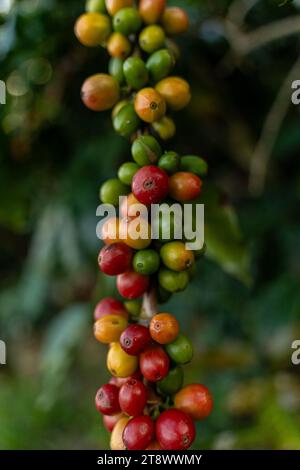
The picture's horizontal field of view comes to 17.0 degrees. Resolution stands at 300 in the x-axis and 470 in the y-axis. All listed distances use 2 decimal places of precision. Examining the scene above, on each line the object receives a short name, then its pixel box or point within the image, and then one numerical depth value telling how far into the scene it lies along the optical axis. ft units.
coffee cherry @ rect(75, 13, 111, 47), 1.51
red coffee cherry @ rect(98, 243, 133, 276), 1.32
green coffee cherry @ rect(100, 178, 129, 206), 1.40
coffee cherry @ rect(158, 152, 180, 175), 1.37
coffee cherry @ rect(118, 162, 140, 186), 1.38
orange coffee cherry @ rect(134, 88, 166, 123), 1.37
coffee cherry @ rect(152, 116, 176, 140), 1.45
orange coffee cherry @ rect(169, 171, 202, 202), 1.37
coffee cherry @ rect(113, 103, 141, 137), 1.41
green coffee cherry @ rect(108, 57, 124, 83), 1.48
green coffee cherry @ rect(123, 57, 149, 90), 1.41
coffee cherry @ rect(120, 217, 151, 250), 1.33
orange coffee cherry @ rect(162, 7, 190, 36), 1.51
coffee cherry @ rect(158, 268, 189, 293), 1.35
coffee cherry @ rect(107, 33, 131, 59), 1.49
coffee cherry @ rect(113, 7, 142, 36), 1.47
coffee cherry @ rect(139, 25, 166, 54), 1.46
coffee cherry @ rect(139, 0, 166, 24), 1.48
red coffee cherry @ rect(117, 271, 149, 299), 1.34
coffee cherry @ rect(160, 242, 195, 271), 1.33
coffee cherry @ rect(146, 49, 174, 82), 1.43
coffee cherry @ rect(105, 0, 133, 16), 1.49
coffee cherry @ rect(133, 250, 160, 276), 1.33
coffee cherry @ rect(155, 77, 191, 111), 1.43
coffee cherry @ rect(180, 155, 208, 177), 1.42
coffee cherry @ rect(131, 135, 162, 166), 1.36
